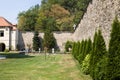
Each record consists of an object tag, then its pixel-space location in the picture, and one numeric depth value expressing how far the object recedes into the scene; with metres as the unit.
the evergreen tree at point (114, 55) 4.80
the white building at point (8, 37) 26.02
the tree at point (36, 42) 25.69
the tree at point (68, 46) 24.88
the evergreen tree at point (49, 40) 25.21
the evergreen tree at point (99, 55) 5.33
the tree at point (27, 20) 33.28
